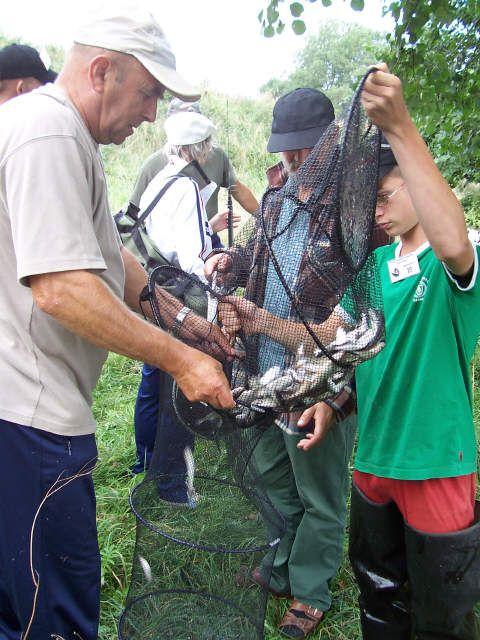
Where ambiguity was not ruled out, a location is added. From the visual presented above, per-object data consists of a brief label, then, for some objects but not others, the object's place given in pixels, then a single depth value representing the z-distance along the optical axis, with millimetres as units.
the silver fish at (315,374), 1549
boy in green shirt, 1785
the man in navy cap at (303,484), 2457
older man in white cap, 1563
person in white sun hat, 2006
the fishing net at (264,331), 1570
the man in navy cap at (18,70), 3229
